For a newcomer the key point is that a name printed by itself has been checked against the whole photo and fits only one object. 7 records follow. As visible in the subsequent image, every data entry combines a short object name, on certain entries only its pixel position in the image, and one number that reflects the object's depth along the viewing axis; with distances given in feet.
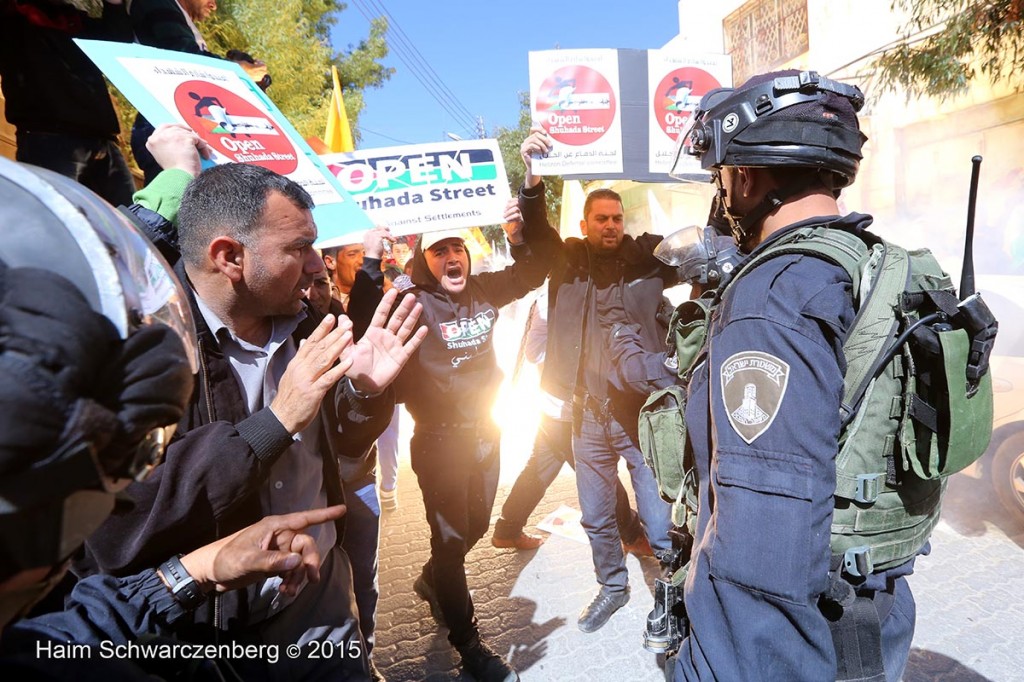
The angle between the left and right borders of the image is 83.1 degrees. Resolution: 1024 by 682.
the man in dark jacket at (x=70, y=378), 1.79
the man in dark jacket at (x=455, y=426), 9.78
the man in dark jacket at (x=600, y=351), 11.24
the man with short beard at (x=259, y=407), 4.69
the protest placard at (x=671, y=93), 11.48
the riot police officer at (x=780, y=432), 3.84
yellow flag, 12.61
